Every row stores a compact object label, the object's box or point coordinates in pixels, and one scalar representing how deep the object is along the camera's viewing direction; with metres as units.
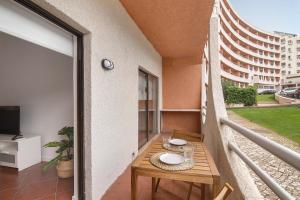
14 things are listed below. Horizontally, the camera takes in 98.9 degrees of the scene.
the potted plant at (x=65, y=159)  2.12
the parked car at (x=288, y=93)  16.56
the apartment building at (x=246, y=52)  21.26
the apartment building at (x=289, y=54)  34.85
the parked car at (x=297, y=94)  14.53
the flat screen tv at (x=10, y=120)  2.53
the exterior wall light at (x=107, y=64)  1.68
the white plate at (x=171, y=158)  1.18
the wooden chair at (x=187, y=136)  1.87
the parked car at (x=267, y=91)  22.76
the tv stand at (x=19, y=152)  2.31
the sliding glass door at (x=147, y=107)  3.25
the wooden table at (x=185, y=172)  1.04
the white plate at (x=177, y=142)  1.59
